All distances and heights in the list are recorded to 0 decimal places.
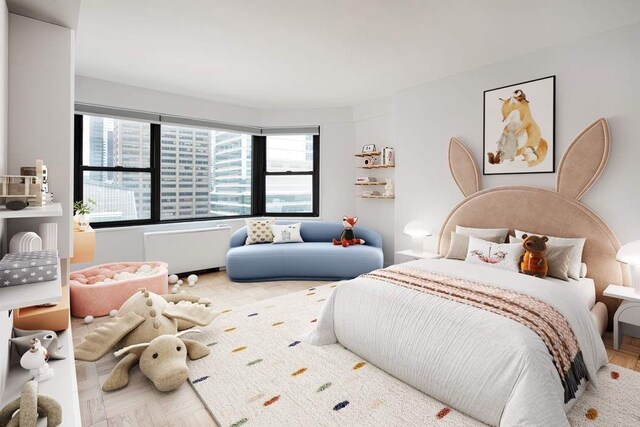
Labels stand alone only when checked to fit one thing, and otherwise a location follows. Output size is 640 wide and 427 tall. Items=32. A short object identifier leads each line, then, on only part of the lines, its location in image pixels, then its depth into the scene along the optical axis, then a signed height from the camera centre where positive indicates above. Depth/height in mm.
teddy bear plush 2943 -395
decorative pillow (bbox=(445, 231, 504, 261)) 3492 -346
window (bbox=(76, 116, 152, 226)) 4325 +558
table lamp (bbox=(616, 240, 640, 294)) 2629 -352
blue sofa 4500 -665
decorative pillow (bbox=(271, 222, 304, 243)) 4981 -328
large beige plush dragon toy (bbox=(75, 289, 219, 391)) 2150 -892
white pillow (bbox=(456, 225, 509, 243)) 3506 -212
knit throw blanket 1861 -574
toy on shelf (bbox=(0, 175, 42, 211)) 1448 +88
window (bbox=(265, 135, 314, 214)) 5871 +618
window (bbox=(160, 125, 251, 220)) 4996 +583
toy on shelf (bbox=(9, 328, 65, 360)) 1862 -712
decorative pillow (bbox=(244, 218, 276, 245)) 4973 -299
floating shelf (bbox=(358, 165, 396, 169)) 4938 +645
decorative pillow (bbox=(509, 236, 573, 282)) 2961 -421
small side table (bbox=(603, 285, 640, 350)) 2625 -743
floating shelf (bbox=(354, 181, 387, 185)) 5205 +421
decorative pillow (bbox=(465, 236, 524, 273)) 3102 -396
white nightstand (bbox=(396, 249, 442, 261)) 4102 -520
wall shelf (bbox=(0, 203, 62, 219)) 1269 -8
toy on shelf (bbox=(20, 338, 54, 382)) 1646 -718
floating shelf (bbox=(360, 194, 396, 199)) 4971 +208
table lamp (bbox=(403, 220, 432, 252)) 4230 -251
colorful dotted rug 1872 -1084
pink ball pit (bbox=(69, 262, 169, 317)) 3266 -751
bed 1729 -661
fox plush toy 4895 -338
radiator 4512 -496
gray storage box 1161 -204
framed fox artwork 3371 +851
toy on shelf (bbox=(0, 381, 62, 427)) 1271 -755
